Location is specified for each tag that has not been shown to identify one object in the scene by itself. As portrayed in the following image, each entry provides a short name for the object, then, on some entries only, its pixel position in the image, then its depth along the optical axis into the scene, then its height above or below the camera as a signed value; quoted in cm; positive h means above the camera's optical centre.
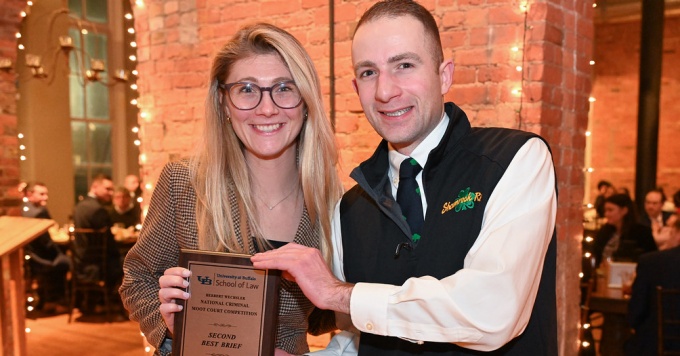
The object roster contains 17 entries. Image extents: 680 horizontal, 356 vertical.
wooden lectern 369 -91
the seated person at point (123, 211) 923 -103
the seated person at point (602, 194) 966 -81
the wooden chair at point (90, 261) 754 -143
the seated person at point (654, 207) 838 -82
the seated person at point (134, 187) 1000 -75
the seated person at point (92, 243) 754 -122
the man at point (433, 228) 146 -22
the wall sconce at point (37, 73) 814 +83
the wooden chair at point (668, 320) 414 -113
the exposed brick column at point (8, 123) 581 +14
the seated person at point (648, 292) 428 -100
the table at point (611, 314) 499 -140
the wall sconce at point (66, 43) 761 +113
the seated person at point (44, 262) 764 -150
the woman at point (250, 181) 197 -13
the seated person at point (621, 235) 652 -93
